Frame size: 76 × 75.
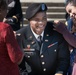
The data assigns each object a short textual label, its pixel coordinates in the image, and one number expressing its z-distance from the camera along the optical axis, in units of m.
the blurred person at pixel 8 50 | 5.36
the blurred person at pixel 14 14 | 9.58
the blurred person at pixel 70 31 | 6.10
